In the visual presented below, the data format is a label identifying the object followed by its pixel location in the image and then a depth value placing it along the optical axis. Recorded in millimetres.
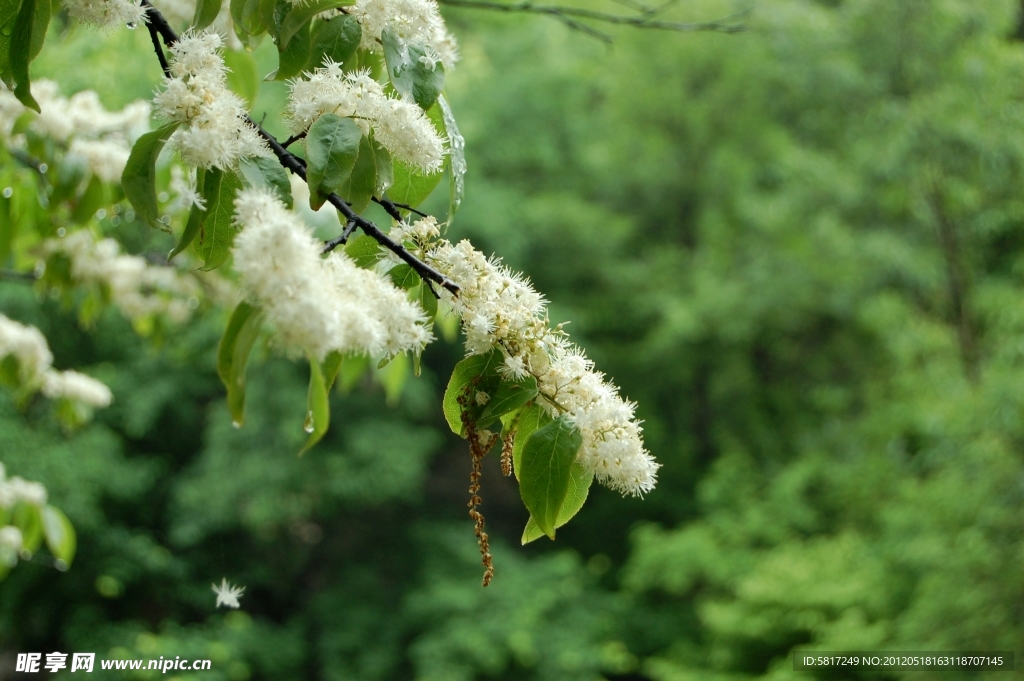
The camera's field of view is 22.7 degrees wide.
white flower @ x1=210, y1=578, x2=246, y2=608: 992
